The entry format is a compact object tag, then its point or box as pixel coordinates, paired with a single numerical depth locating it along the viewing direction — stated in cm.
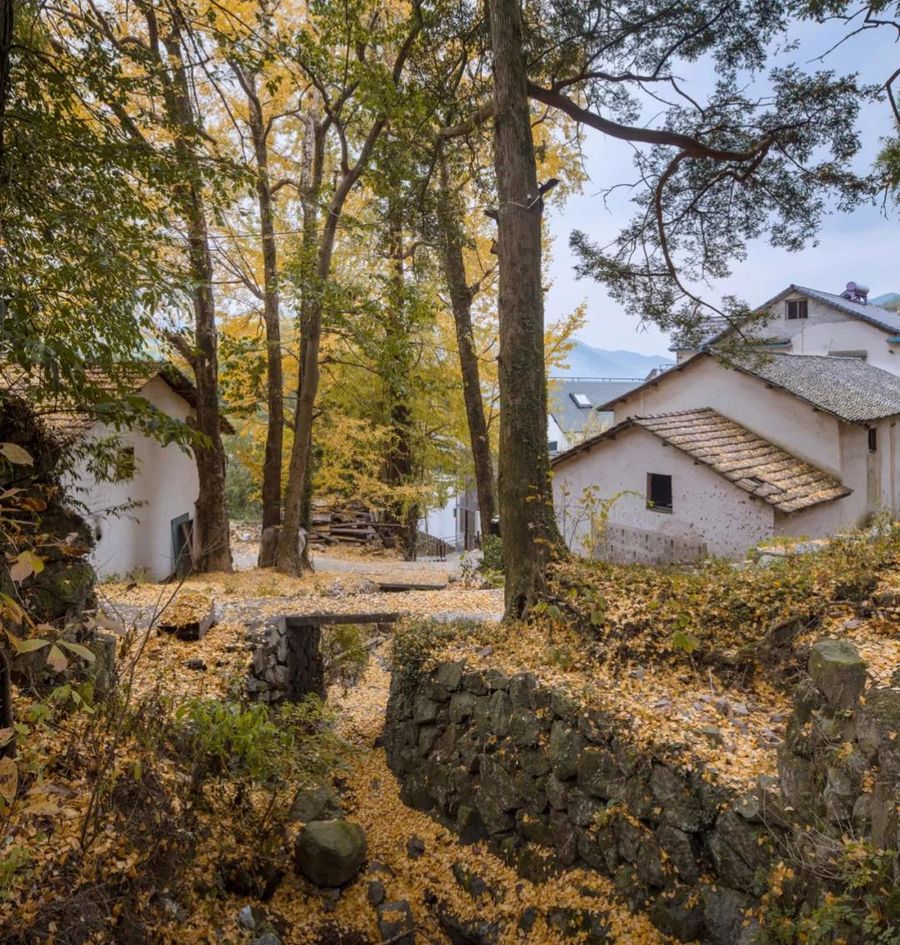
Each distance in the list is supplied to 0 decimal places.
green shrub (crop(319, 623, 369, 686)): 908
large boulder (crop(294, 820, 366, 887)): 455
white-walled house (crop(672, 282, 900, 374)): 2139
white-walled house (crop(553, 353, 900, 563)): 1137
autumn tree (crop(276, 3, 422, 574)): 757
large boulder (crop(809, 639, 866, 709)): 334
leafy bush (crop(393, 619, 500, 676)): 621
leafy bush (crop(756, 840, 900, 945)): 261
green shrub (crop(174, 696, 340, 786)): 405
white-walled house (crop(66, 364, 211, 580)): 959
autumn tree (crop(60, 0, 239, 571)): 454
